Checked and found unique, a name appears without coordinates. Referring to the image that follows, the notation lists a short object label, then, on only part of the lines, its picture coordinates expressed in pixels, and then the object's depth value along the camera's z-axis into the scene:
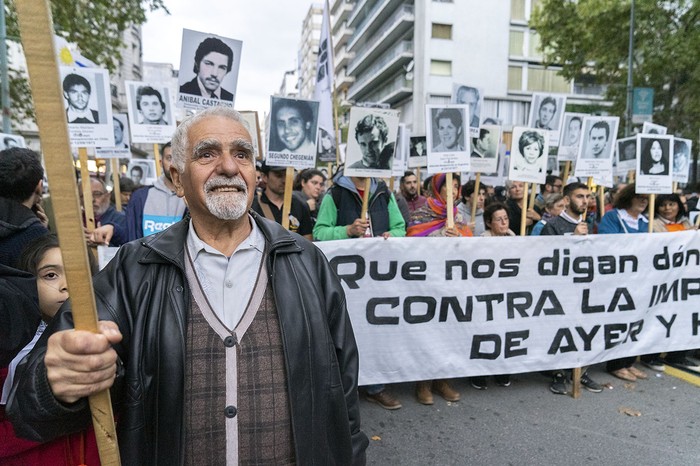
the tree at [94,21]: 10.89
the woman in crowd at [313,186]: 6.15
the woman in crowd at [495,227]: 4.10
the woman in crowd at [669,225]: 4.59
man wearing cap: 4.03
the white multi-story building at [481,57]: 35.22
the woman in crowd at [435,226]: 3.87
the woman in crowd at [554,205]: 5.52
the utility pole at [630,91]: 15.20
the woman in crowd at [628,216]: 4.64
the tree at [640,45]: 16.23
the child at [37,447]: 1.45
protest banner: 3.58
